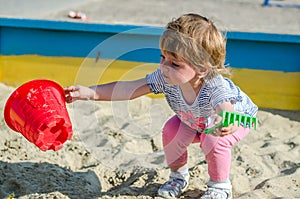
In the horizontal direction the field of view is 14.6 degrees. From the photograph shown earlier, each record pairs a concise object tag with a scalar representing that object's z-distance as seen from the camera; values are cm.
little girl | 288
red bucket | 279
